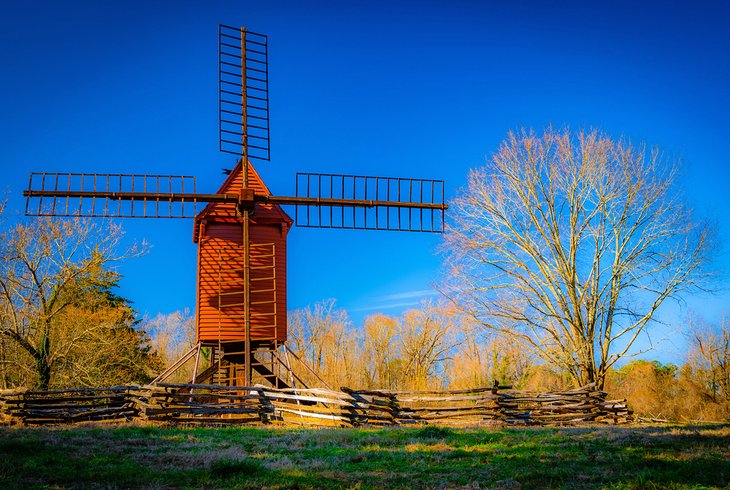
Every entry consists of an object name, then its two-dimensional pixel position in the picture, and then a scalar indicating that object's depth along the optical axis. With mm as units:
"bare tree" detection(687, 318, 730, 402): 30566
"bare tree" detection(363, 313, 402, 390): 44406
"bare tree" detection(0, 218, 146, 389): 26078
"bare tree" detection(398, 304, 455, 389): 41969
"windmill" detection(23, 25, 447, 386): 22188
